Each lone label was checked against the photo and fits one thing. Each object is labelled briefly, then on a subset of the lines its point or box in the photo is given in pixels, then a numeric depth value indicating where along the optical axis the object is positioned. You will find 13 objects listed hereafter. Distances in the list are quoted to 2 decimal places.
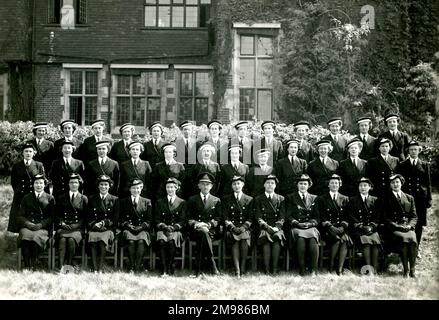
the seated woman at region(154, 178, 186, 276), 8.38
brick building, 18.39
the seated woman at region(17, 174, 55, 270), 8.43
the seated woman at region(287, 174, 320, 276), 8.30
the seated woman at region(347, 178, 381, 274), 8.38
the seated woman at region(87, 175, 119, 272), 8.36
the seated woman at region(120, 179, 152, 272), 8.38
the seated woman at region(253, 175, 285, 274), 8.41
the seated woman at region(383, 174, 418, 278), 8.30
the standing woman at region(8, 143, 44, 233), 8.97
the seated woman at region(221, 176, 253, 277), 8.40
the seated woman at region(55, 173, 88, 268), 8.40
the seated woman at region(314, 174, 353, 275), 8.38
